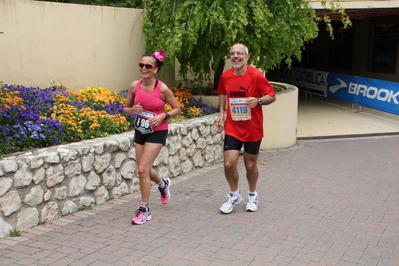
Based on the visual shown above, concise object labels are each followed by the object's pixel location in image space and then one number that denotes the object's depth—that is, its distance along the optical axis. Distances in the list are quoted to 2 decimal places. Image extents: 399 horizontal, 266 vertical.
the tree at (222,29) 7.78
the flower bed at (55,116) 5.49
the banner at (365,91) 12.61
